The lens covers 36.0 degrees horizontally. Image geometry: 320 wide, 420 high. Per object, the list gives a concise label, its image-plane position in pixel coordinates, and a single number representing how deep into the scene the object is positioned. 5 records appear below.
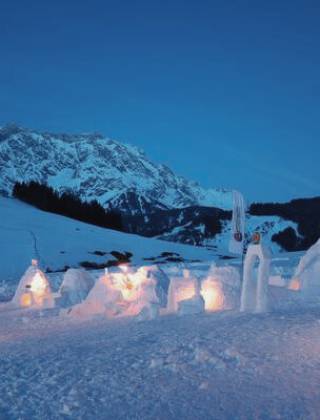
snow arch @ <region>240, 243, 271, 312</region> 13.55
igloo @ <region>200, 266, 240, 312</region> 14.60
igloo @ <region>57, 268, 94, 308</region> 18.02
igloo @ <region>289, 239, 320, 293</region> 15.78
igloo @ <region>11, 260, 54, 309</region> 19.19
